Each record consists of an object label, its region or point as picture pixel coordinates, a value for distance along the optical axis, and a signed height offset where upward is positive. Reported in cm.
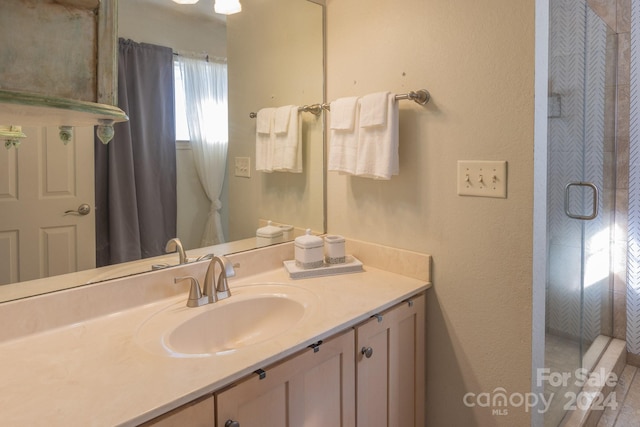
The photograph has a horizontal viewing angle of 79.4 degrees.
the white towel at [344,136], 151 +25
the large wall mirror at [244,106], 118 +37
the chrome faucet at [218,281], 122 -27
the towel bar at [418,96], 135 +35
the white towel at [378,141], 138 +21
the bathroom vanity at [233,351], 74 -37
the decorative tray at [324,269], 146 -28
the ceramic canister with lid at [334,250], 155 -21
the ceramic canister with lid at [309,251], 149 -21
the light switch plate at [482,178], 119 +6
